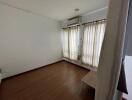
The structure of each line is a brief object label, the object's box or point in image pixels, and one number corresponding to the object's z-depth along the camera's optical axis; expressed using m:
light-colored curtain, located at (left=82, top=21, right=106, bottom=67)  2.56
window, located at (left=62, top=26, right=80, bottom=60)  3.47
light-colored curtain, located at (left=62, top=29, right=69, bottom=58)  3.99
